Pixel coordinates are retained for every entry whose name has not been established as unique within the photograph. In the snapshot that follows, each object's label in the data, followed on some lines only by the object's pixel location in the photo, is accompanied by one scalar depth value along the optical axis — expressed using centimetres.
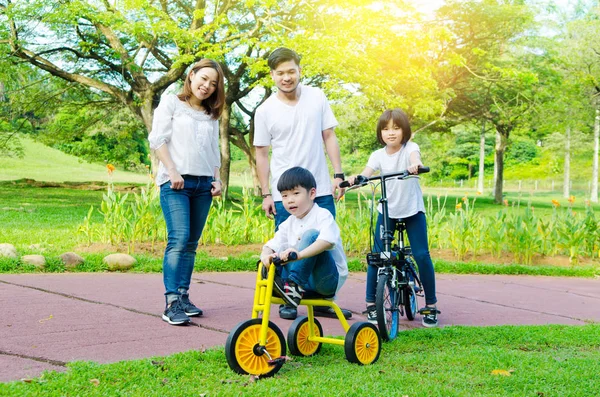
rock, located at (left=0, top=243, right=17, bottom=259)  680
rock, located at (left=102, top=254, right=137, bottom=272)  686
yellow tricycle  329
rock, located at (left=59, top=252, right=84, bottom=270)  672
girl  477
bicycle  418
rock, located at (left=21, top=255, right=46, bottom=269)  658
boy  354
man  473
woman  457
